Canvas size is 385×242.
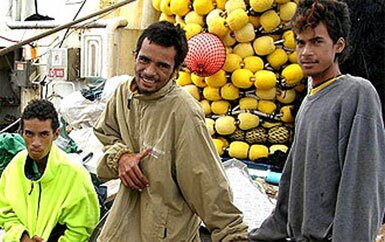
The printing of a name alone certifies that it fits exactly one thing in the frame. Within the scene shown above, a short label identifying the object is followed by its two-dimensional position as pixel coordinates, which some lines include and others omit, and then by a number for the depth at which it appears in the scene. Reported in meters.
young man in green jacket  3.36
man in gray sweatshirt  1.87
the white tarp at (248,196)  4.24
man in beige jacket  2.41
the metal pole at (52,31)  3.70
